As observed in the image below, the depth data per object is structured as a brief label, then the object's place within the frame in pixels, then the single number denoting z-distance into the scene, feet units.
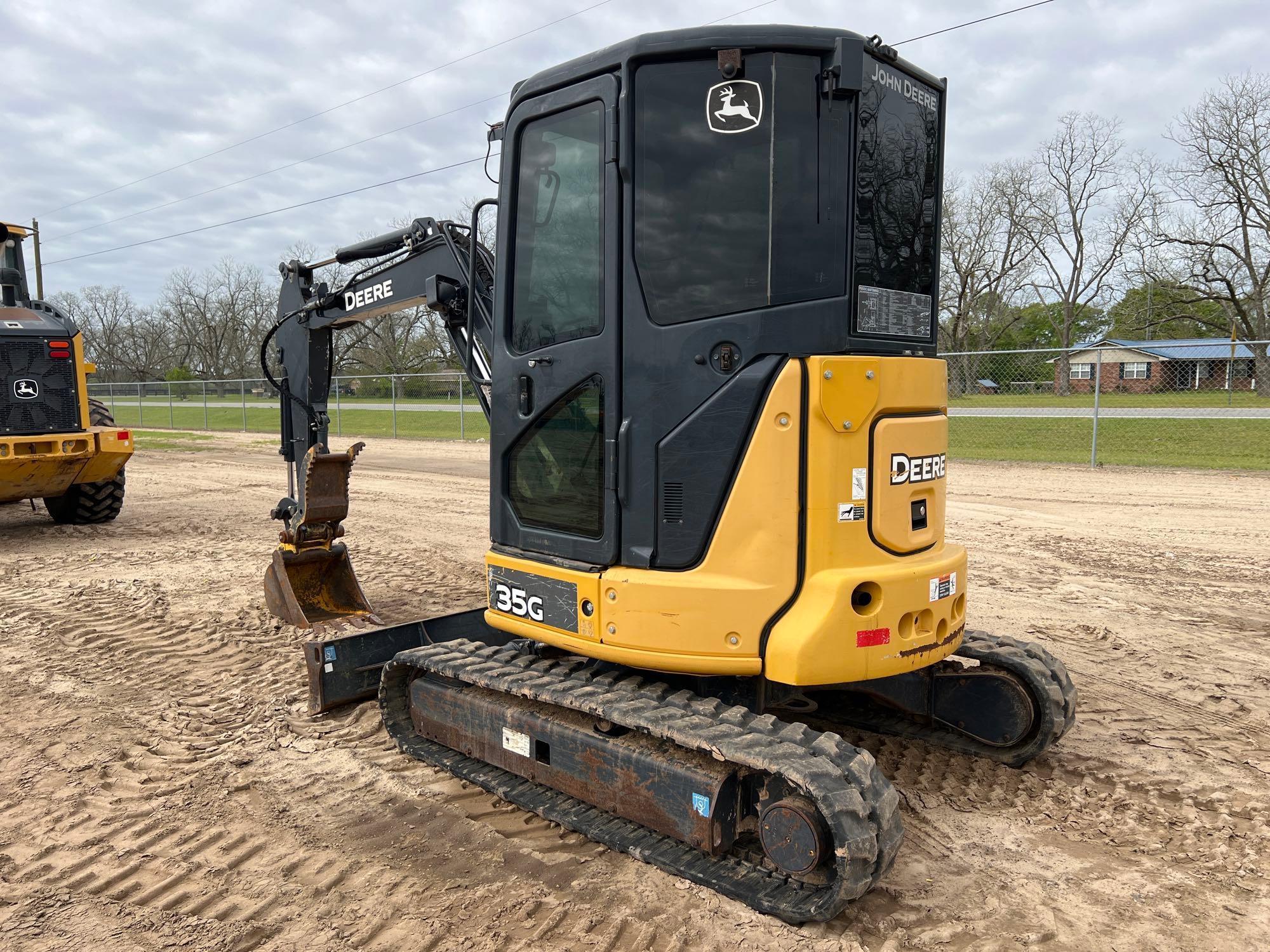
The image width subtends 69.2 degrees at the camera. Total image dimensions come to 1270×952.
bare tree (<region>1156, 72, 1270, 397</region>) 112.37
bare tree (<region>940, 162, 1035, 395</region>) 149.07
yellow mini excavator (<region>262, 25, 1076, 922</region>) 10.85
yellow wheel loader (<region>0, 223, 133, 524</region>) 31.35
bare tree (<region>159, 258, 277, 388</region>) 217.36
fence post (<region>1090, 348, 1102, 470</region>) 47.01
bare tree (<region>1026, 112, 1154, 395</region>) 145.48
